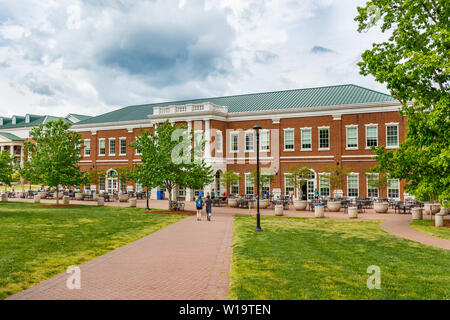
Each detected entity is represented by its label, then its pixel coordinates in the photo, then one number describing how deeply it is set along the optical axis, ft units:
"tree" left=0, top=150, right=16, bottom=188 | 115.72
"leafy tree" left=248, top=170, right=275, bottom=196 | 112.98
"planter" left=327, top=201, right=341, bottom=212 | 91.61
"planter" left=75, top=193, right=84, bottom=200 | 128.67
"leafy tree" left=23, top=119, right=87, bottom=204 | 101.04
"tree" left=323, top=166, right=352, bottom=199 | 103.82
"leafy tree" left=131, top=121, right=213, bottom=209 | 86.89
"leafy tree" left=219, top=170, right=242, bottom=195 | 113.09
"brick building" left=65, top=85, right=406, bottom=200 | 110.93
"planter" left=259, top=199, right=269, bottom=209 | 100.58
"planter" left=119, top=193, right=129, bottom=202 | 124.36
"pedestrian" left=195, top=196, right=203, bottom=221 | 72.79
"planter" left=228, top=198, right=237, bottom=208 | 104.43
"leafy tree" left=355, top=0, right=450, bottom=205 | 58.70
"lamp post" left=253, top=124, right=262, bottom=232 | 57.45
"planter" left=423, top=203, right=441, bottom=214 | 82.94
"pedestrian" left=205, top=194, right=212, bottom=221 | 72.52
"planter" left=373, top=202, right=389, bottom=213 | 87.28
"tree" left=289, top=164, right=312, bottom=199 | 111.89
